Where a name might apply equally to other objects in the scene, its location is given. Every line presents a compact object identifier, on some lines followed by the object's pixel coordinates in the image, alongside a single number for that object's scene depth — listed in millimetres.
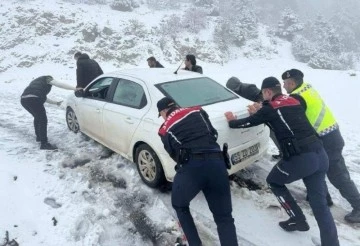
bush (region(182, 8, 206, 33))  25434
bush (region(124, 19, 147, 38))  22734
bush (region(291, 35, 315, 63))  25156
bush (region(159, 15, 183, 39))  23894
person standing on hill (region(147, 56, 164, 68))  7746
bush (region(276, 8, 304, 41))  28469
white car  4445
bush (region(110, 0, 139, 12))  25761
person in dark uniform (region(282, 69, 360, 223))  4066
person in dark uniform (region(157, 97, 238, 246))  3160
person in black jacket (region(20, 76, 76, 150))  6379
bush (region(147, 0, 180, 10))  28641
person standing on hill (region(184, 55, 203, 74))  7020
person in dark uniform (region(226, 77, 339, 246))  3533
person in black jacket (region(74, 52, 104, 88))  7613
